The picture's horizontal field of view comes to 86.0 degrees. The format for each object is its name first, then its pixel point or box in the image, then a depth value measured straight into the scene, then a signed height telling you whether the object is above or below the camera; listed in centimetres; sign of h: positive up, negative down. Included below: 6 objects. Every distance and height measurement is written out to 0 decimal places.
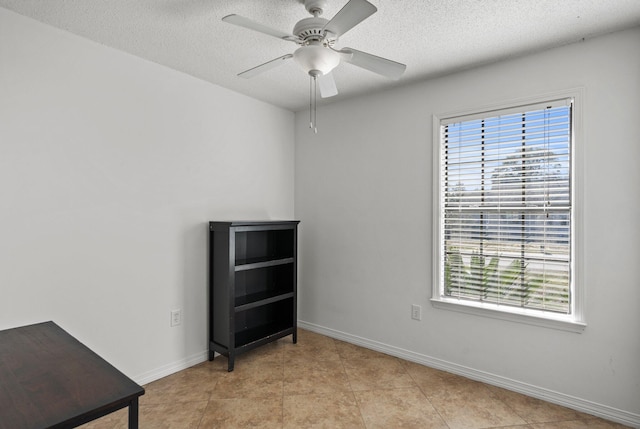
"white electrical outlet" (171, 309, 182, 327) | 271 -84
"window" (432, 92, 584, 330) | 229 +2
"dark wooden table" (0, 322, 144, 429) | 96 -57
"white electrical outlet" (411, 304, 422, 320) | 291 -83
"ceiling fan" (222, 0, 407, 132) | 155 +87
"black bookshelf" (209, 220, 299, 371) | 277 -66
